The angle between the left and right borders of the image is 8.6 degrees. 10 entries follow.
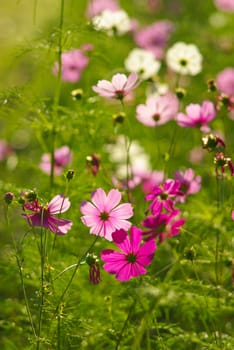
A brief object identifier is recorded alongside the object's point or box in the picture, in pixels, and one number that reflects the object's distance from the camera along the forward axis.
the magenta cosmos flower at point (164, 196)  2.42
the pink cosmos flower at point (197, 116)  2.62
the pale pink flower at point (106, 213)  2.36
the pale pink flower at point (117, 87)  2.49
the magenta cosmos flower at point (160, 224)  2.38
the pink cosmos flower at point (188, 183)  2.60
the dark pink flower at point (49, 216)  2.35
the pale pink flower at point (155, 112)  2.72
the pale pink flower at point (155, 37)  3.79
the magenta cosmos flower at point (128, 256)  2.32
